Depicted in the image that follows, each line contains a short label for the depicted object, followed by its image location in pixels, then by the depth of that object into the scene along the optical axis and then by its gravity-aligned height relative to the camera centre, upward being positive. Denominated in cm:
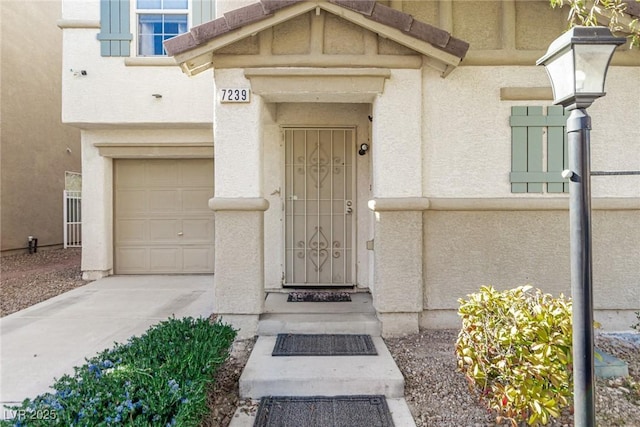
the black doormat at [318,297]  512 -122
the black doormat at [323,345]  377 -146
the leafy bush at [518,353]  244 -103
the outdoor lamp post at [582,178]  210 +21
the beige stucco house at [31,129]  1020 +275
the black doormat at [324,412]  280 -164
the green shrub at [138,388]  204 -112
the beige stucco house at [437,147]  431 +83
